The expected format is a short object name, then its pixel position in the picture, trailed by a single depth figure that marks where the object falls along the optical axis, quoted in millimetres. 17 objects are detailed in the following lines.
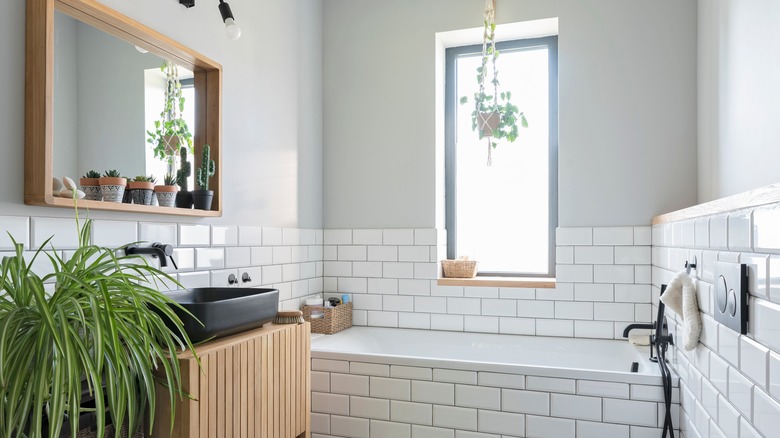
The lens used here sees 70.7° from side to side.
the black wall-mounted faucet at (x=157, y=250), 2098
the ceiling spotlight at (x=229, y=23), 2348
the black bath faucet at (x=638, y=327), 2581
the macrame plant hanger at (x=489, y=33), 3408
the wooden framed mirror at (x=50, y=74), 1743
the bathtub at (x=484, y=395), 2459
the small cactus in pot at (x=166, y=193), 2254
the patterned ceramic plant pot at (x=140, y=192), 2124
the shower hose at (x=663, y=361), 2279
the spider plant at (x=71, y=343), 1142
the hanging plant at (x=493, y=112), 3528
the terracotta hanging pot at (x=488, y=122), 3527
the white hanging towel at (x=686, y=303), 1787
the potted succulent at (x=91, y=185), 1923
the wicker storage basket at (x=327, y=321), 3436
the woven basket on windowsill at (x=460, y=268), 3619
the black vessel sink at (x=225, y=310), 1842
